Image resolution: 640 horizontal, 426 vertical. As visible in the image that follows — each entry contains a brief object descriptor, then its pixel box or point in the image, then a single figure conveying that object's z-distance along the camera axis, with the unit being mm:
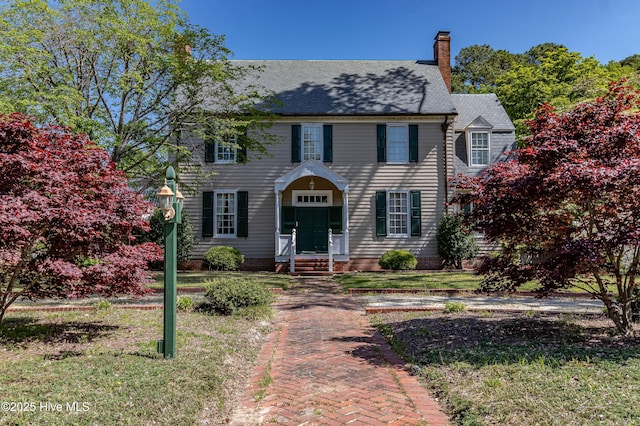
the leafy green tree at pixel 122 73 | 11945
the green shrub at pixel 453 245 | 17078
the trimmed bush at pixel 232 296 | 8000
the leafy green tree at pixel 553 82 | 22102
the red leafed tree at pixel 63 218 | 5351
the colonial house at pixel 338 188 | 17625
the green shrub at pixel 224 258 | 16484
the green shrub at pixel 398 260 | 16641
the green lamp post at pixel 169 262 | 5102
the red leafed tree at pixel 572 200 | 5082
